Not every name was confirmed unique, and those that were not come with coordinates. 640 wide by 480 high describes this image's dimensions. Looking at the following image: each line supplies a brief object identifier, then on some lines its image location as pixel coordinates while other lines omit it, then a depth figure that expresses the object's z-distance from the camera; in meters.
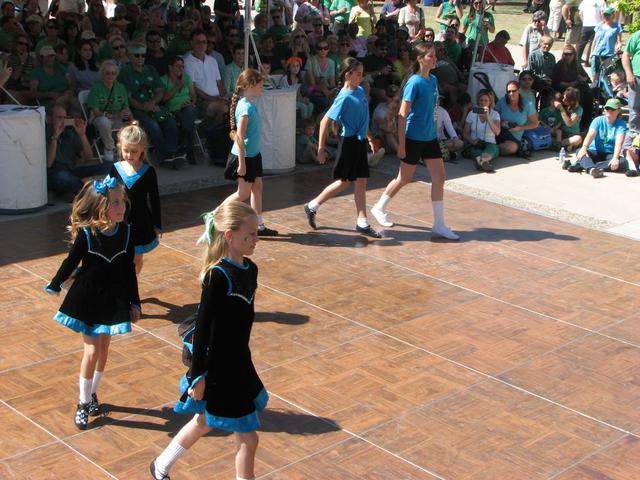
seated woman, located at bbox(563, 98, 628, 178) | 12.55
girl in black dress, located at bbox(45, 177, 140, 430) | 5.33
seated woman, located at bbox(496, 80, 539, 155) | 13.35
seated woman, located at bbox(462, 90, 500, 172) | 12.88
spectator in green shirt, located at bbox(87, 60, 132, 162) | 11.17
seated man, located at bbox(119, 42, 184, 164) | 11.65
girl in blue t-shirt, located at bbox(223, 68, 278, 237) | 8.41
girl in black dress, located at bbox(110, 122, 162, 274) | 6.54
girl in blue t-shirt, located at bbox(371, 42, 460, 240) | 9.05
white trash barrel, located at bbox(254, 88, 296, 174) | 11.62
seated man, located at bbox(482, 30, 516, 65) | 16.08
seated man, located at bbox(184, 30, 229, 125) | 12.51
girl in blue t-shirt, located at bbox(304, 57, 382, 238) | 8.99
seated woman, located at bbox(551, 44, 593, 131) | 15.51
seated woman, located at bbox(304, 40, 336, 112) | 13.57
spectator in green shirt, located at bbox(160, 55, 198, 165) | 11.95
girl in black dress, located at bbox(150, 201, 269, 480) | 4.36
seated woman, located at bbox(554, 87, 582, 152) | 14.22
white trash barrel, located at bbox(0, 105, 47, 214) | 9.41
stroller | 15.68
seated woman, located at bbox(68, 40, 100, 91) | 12.16
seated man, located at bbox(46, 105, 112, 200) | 10.08
